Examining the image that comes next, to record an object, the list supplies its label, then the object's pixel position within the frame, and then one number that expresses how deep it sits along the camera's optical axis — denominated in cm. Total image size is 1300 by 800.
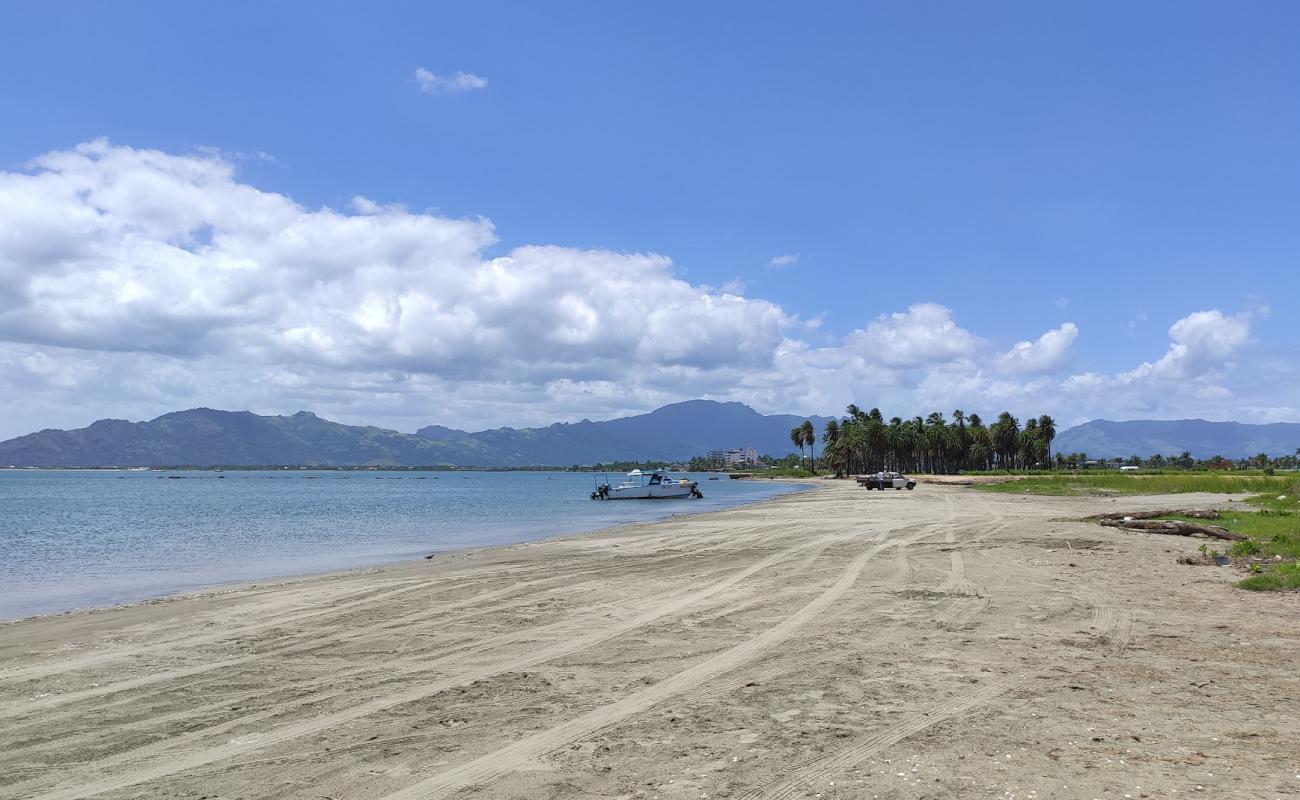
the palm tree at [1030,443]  16425
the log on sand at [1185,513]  2933
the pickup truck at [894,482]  8550
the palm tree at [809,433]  19585
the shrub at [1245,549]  1833
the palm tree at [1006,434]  16188
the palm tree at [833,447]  17738
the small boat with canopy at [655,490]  8131
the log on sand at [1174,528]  2247
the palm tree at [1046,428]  16312
